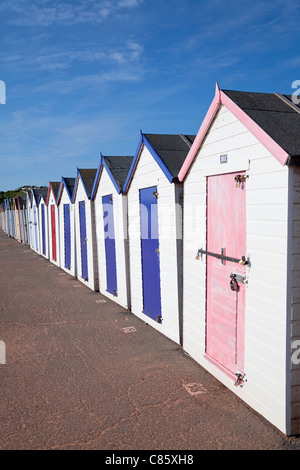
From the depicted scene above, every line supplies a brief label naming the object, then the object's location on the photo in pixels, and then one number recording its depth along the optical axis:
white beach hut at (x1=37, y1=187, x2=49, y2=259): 19.62
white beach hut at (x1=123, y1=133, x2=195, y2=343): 6.65
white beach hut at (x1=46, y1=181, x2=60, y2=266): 16.81
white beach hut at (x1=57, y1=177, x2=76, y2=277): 13.99
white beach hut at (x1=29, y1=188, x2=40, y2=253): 22.53
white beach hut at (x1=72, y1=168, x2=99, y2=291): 11.47
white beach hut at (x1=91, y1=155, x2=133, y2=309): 9.08
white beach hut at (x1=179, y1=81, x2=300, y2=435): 3.98
